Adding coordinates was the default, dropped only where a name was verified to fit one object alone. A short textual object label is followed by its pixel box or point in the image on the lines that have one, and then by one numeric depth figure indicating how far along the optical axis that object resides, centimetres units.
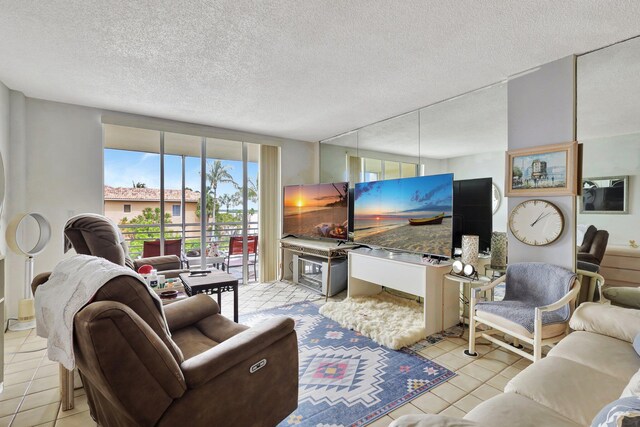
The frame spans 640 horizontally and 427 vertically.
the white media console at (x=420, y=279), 286
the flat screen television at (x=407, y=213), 296
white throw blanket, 110
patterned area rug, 180
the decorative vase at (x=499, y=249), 287
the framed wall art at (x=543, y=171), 231
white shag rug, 272
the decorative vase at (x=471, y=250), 271
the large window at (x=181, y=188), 410
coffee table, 261
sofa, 116
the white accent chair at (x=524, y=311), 209
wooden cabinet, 216
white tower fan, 304
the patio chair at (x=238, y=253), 477
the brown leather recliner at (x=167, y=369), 100
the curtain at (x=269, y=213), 496
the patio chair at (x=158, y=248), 407
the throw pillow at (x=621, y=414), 67
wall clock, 240
